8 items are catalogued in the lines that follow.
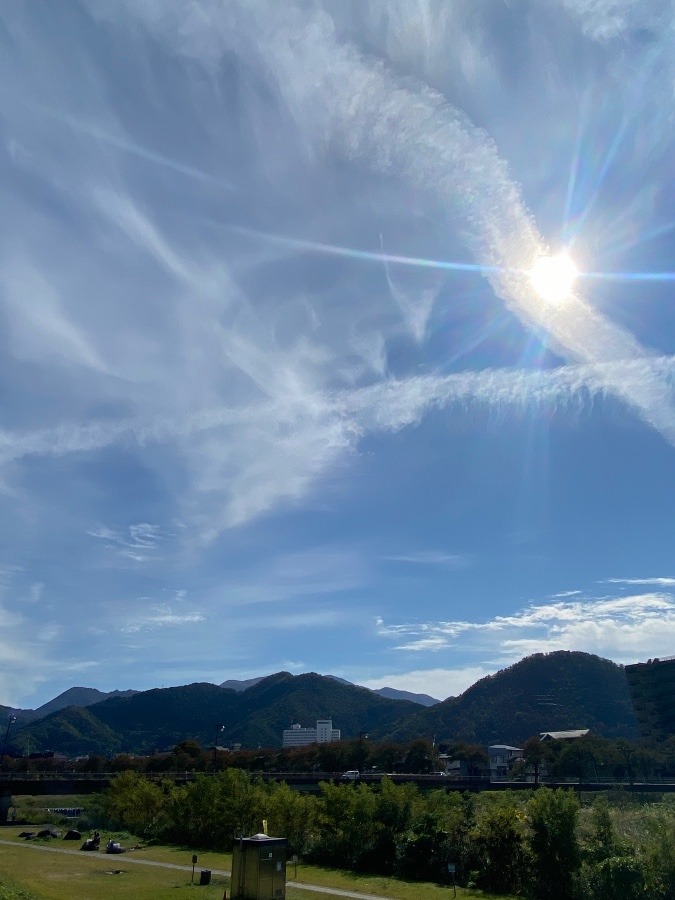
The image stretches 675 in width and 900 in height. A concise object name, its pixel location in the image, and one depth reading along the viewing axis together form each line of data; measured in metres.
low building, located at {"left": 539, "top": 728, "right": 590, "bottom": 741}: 145.62
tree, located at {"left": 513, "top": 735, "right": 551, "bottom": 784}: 109.93
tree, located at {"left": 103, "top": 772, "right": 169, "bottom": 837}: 57.12
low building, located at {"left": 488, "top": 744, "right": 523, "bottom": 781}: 140.25
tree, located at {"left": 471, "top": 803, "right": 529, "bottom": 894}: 29.70
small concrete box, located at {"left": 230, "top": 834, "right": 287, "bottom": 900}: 24.44
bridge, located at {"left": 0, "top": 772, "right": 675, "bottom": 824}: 78.06
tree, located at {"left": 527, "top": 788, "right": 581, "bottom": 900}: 27.66
